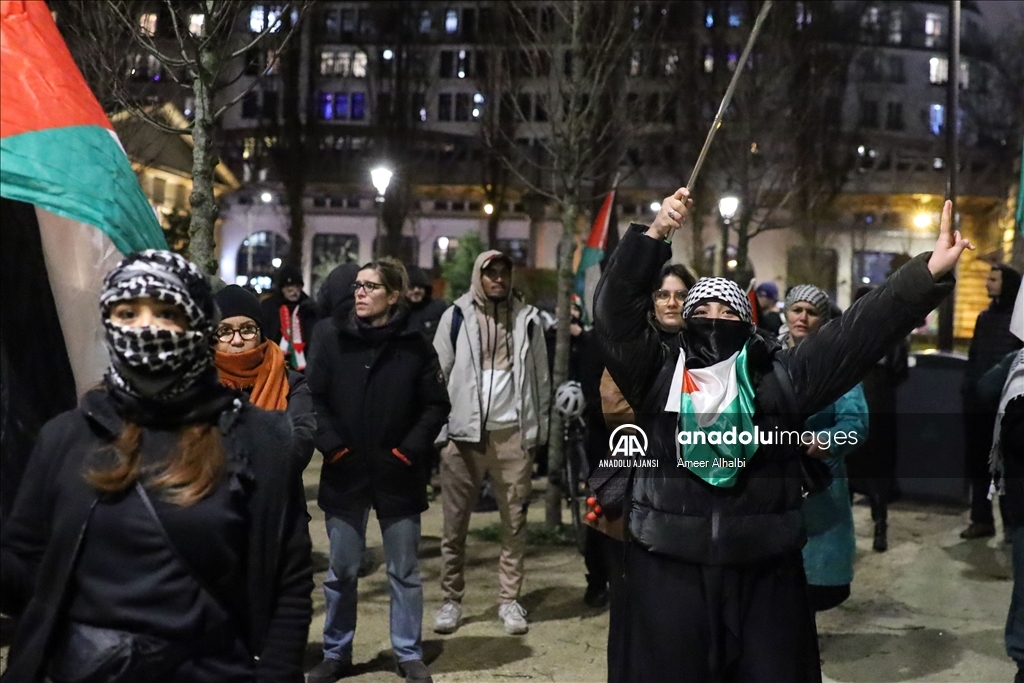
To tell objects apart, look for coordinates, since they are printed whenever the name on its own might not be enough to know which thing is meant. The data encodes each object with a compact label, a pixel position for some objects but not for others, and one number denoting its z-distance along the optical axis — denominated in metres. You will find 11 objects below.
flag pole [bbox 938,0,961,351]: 13.19
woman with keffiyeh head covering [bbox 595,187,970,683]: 3.75
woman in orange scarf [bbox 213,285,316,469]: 4.93
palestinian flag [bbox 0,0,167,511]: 3.69
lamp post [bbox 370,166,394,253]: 18.05
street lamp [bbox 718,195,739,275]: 22.52
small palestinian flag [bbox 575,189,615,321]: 11.02
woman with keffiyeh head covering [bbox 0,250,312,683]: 2.49
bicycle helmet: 7.88
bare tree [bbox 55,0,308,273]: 7.14
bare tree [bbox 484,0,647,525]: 9.72
